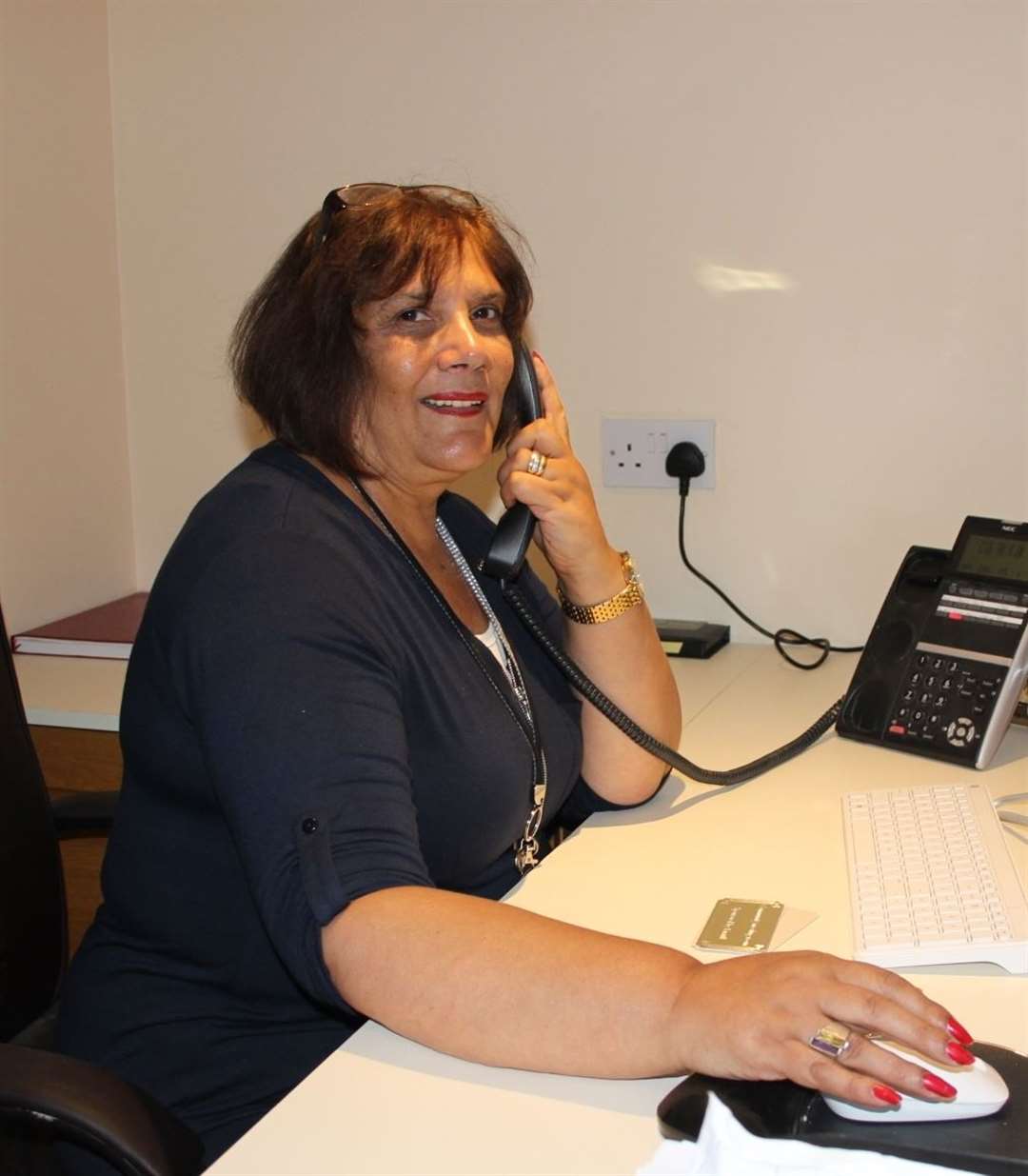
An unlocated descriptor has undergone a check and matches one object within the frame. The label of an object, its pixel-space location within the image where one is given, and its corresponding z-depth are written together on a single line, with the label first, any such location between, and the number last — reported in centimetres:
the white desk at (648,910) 83
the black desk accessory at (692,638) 203
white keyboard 105
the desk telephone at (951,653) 155
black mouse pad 77
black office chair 92
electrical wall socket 207
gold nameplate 108
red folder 203
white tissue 74
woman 91
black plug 207
